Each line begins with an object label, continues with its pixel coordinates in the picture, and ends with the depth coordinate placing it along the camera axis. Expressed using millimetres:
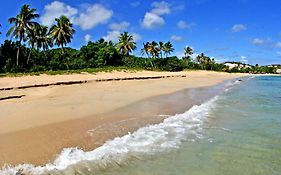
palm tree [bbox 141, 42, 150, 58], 58540
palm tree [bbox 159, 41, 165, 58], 61814
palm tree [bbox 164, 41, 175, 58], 62783
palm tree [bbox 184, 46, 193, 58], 77520
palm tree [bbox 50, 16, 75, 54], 37145
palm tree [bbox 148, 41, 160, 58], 58382
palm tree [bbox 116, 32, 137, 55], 51639
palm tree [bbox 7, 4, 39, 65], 31412
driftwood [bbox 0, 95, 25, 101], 11466
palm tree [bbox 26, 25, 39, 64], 32356
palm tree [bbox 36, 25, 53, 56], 39184
